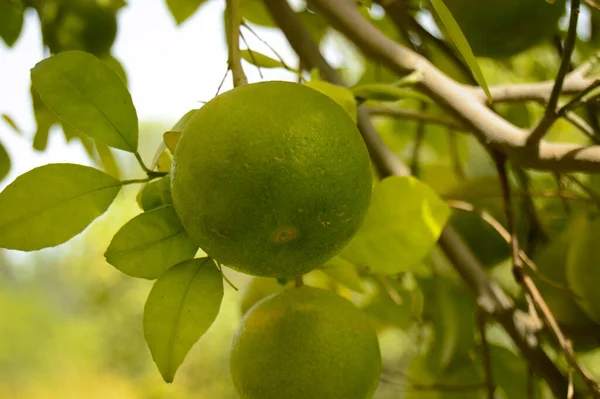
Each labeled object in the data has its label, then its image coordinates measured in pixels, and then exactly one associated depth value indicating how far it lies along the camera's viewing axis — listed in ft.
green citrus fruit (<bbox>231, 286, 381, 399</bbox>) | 2.38
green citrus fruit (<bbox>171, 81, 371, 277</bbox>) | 2.22
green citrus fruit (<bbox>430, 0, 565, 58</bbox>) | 2.77
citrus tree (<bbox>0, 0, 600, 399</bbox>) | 2.24
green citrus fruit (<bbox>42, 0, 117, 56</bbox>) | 2.88
